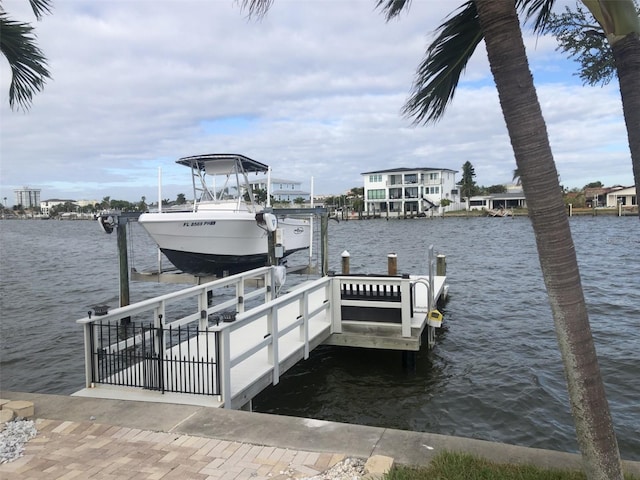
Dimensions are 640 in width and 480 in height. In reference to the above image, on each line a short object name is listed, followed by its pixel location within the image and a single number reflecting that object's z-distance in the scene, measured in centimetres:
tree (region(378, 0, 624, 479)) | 304
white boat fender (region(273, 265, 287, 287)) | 1171
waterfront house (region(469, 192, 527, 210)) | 11088
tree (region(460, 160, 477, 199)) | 12288
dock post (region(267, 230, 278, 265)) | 1517
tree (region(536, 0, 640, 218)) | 313
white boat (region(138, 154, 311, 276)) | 1680
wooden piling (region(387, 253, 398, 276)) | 1522
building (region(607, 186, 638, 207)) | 9479
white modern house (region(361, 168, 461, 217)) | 10025
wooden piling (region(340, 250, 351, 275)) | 1527
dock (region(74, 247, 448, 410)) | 613
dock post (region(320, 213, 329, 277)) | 1588
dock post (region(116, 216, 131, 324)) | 1527
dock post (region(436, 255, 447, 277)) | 1808
